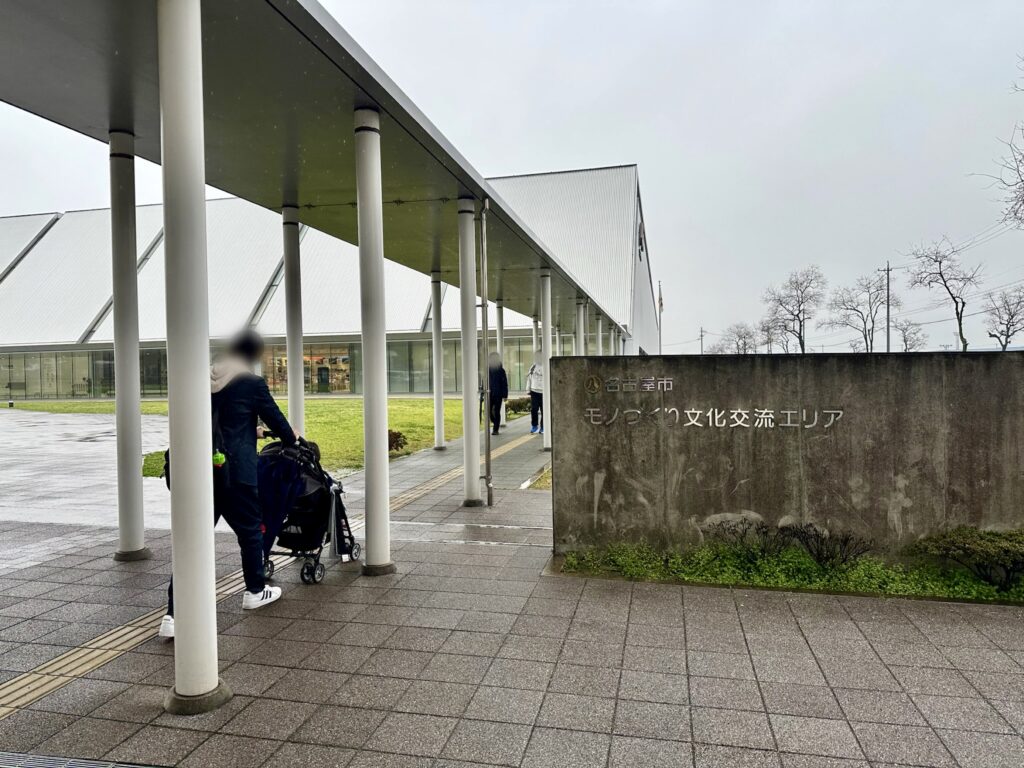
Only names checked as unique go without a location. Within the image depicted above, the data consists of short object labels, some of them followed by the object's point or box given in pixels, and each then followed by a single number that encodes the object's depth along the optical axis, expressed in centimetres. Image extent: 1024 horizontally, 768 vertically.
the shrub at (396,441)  1576
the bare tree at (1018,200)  1233
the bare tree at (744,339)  7956
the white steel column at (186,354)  341
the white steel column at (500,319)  1997
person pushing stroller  462
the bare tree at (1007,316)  3472
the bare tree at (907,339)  5436
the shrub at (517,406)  2678
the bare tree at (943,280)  3500
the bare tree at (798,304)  5947
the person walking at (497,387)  1672
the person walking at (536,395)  1738
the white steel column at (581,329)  1852
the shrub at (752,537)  562
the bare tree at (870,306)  5475
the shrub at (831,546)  547
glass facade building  4047
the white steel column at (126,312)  594
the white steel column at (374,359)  566
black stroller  530
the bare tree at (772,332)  6170
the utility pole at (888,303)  5284
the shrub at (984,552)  505
